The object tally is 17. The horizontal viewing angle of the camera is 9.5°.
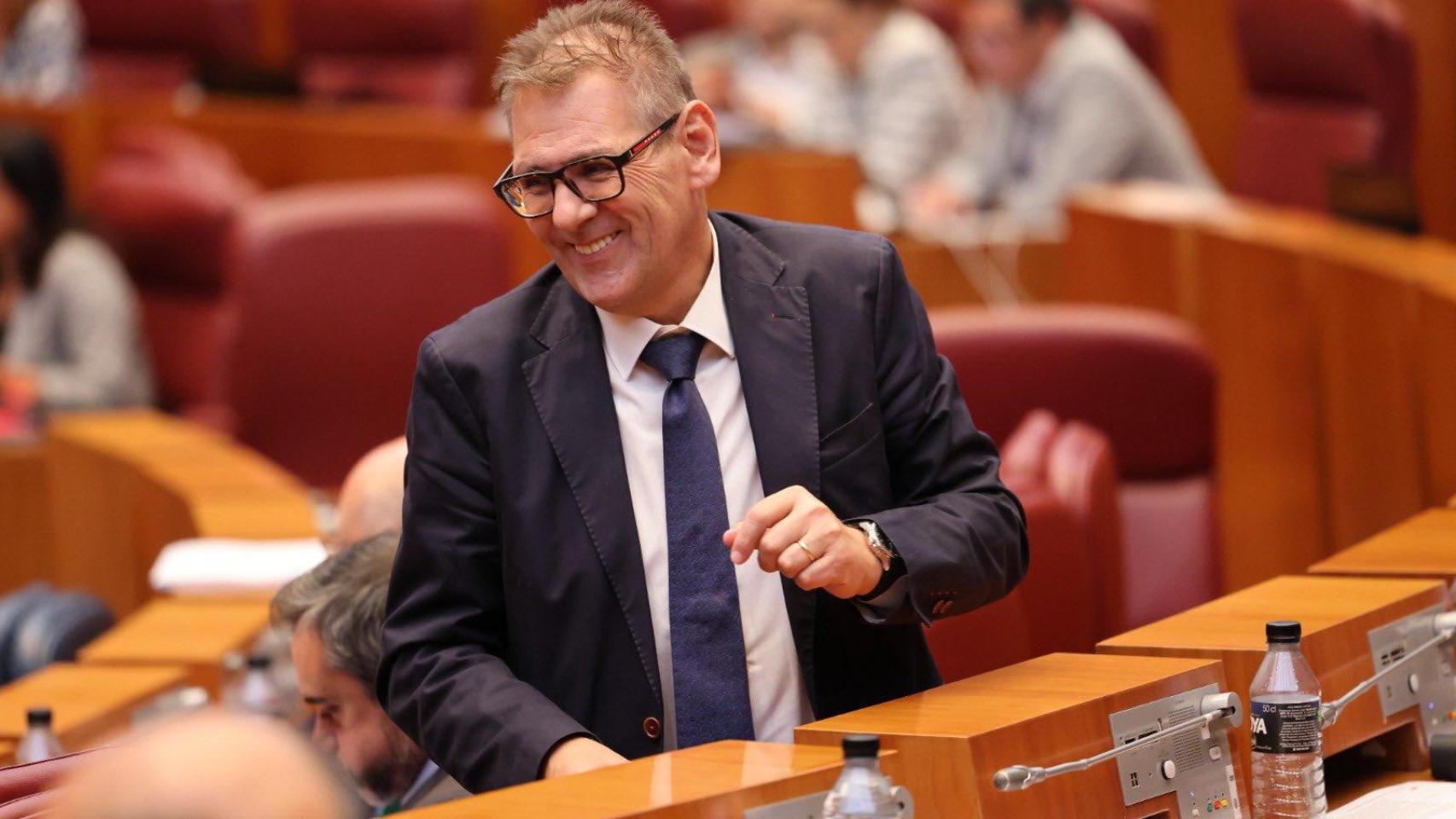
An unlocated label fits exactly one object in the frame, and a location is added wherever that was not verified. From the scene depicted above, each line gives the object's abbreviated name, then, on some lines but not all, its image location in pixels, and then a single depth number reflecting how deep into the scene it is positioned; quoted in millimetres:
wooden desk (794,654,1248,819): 7589
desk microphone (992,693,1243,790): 7592
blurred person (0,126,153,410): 13934
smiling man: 7803
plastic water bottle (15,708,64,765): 8421
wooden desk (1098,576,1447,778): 7898
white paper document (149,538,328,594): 9154
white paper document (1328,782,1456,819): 7850
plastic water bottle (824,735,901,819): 7482
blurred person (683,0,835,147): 15648
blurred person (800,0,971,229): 15146
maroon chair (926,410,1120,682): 8302
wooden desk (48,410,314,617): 9573
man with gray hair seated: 8180
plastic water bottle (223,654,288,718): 8776
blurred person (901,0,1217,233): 13517
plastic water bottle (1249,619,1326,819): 7773
